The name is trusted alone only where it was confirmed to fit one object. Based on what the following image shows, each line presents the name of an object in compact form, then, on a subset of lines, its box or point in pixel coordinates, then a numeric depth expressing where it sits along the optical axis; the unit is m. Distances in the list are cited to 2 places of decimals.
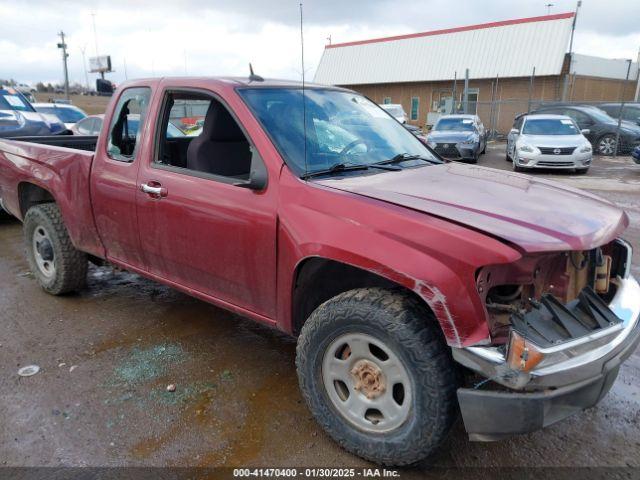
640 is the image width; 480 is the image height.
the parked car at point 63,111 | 13.73
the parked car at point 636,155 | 12.25
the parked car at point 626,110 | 17.06
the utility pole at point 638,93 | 25.95
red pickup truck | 2.10
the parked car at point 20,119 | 8.34
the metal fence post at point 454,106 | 24.61
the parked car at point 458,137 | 14.40
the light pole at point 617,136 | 15.98
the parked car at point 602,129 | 16.08
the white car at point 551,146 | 12.37
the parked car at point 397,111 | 20.66
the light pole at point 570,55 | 24.38
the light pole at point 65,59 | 29.70
